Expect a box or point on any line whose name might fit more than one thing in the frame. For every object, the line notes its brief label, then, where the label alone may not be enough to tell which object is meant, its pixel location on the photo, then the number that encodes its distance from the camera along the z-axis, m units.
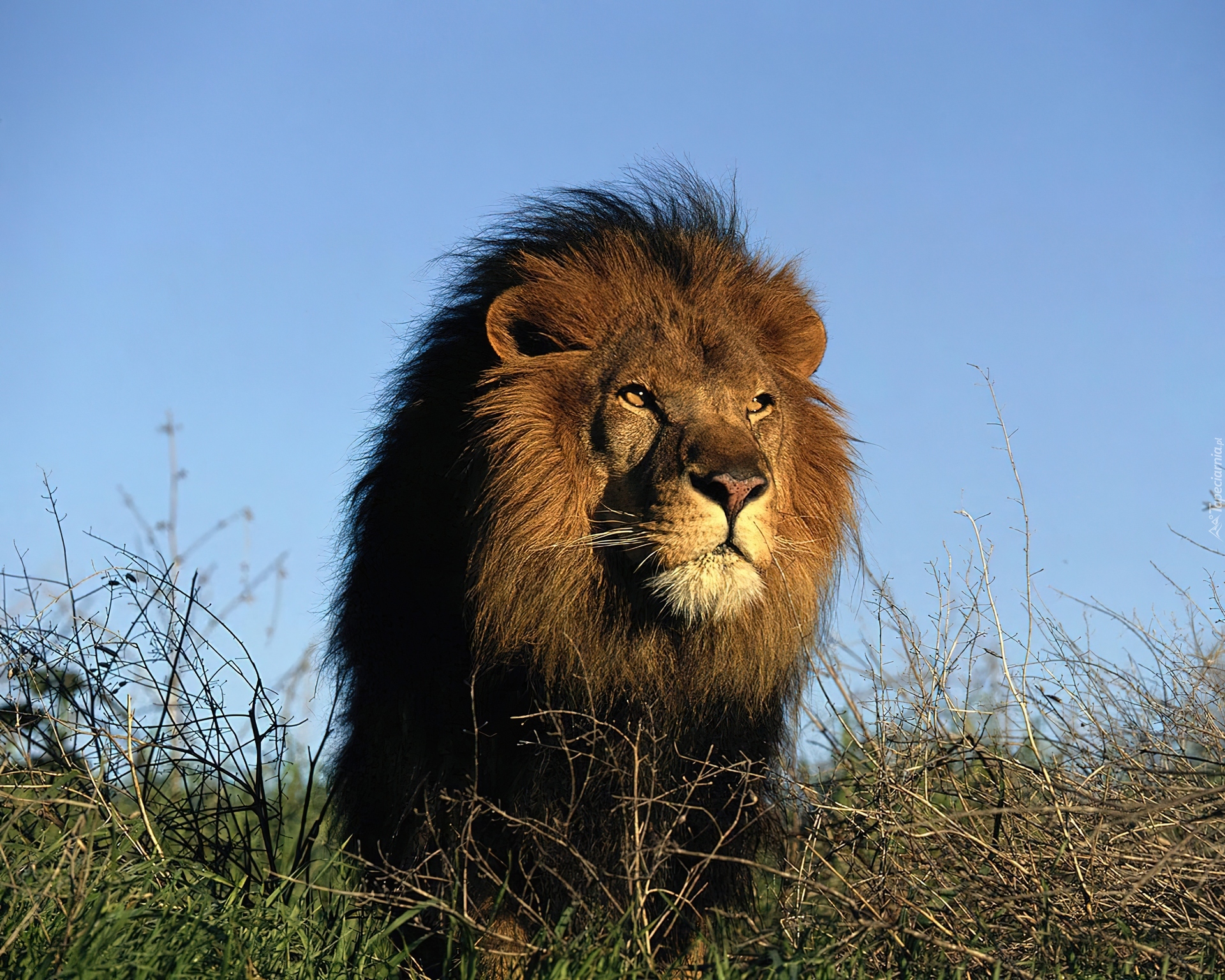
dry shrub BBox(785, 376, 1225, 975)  6.60
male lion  7.15
